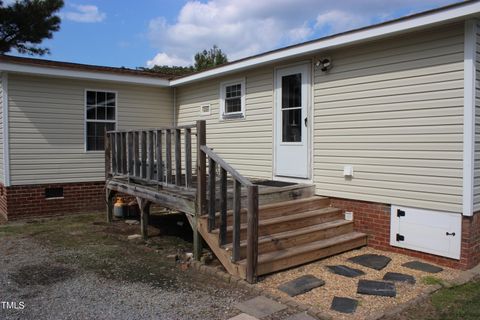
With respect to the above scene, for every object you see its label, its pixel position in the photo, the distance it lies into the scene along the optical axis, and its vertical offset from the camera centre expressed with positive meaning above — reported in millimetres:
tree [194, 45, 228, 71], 27891 +6277
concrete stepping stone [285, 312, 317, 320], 3461 -1473
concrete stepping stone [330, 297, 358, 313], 3598 -1449
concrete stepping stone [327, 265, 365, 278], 4492 -1417
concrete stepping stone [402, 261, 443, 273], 4643 -1413
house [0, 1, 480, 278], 4754 +431
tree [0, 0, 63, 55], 15842 +5020
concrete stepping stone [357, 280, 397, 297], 3937 -1422
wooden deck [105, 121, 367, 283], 4371 -834
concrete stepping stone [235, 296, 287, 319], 3569 -1473
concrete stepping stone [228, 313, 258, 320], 3477 -1485
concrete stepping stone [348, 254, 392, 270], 4790 -1407
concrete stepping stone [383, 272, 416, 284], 4297 -1420
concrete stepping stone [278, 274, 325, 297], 4016 -1432
